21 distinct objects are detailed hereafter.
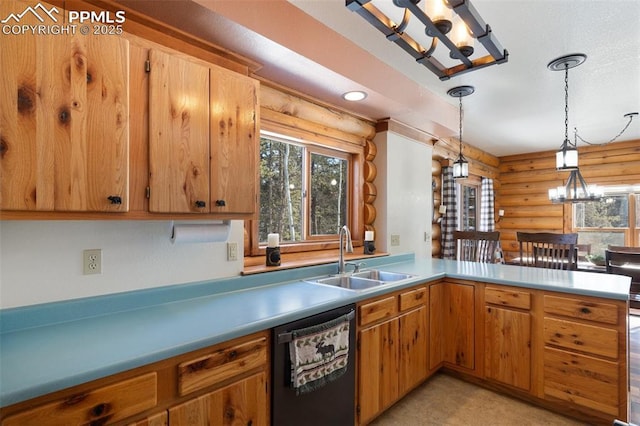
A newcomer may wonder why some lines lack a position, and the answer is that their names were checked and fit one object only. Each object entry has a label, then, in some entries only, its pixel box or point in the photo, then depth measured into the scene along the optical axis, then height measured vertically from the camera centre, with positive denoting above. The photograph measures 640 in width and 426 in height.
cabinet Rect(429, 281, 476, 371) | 2.62 -0.91
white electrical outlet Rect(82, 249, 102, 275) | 1.52 -0.22
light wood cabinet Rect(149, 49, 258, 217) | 1.50 +0.37
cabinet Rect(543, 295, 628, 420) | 2.02 -0.91
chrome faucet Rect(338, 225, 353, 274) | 2.47 -0.26
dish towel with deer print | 1.59 -0.72
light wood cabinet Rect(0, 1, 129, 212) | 1.14 +0.34
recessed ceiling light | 2.51 +0.92
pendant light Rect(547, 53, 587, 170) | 2.46 +1.14
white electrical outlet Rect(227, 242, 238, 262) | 2.04 -0.24
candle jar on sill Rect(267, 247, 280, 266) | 2.28 -0.30
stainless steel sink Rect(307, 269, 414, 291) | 2.43 -0.51
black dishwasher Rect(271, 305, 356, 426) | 1.54 -0.91
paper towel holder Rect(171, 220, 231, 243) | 1.71 -0.10
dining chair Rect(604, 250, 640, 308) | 3.54 -0.59
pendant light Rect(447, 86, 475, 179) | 3.08 +0.54
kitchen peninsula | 1.10 -0.54
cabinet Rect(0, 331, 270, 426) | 0.99 -0.63
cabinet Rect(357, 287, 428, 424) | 2.01 -0.91
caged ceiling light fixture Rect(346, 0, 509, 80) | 1.29 +0.80
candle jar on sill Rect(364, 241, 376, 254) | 3.11 -0.32
